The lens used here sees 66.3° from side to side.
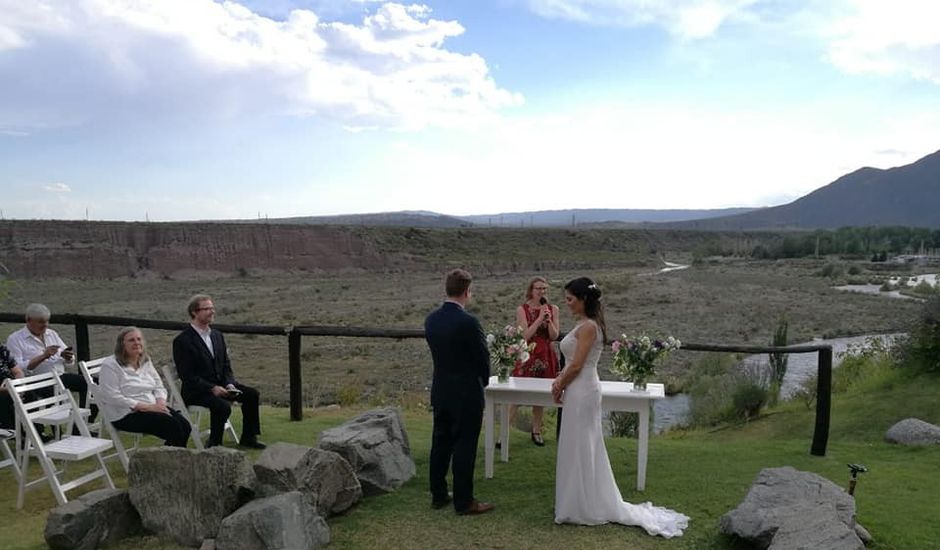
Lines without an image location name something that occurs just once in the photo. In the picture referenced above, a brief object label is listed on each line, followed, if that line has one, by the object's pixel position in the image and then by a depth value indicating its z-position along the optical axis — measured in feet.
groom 18.29
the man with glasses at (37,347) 24.89
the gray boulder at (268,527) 16.08
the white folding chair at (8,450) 20.86
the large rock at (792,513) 15.31
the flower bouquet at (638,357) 21.33
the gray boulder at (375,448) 20.92
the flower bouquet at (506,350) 22.25
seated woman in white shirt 21.39
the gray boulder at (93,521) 16.83
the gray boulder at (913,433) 26.00
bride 18.31
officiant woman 24.52
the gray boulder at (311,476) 18.19
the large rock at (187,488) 17.65
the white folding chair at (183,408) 23.38
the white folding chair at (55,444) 19.31
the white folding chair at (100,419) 21.22
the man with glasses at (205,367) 23.68
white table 20.68
